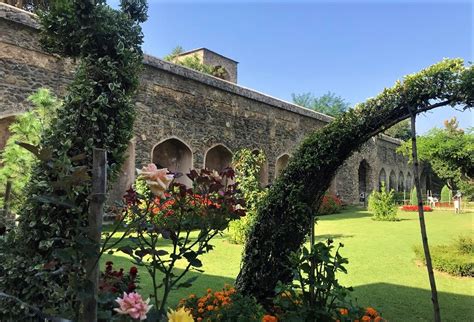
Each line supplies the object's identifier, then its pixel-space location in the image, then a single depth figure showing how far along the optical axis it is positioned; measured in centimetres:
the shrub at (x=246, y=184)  853
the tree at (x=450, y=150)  1235
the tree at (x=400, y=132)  3622
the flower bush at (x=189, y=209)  171
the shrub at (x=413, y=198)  2078
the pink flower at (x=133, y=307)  132
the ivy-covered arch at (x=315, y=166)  339
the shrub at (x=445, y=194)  2447
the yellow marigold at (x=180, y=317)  144
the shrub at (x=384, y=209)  1302
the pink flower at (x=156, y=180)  164
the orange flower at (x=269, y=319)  264
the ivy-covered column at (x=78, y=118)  246
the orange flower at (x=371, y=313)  292
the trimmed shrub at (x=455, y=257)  610
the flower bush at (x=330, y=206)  1549
